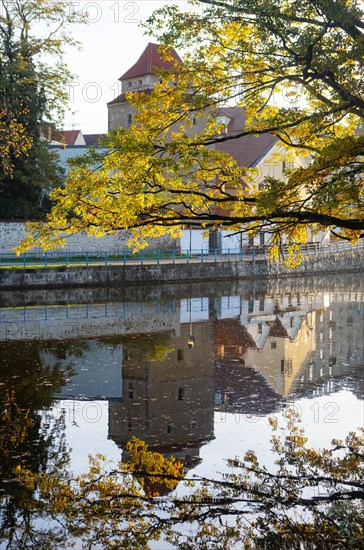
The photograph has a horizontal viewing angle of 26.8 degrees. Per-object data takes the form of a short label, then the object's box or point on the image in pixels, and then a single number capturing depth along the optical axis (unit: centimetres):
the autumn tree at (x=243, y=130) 1065
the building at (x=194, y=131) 5256
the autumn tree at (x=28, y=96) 4266
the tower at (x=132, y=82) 7088
